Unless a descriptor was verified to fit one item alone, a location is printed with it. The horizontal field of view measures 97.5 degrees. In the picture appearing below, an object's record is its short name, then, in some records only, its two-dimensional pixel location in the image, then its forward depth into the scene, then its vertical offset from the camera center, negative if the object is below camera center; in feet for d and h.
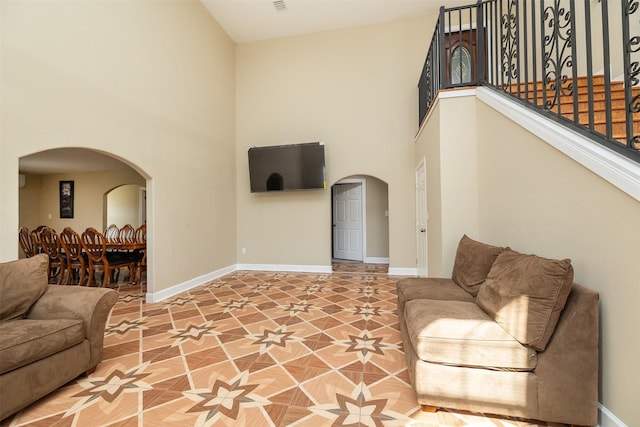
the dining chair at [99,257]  13.84 -1.89
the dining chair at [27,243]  15.12 -1.14
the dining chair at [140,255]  15.61 -1.97
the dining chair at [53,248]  14.49 -1.39
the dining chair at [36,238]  14.90 -0.86
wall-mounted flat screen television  17.80 +3.32
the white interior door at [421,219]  14.03 -0.13
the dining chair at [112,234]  16.80 -1.01
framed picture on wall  26.58 +2.13
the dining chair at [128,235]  16.44 -0.93
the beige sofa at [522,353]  4.55 -2.34
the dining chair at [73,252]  14.12 -1.58
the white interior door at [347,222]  23.31 -0.37
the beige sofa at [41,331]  4.96 -2.16
